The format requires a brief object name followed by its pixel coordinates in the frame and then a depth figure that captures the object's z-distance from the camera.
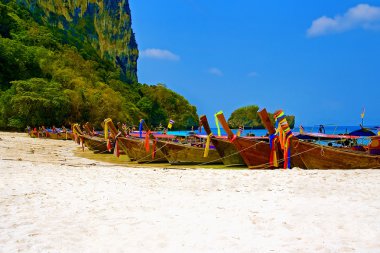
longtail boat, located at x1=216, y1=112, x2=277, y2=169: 13.85
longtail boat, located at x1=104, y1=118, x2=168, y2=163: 18.03
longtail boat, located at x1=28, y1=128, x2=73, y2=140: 40.22
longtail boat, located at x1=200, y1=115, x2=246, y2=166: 15.52
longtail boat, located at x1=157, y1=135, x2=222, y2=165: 17.03
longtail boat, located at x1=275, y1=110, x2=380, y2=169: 12.71
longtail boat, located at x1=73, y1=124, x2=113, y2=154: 24.51
